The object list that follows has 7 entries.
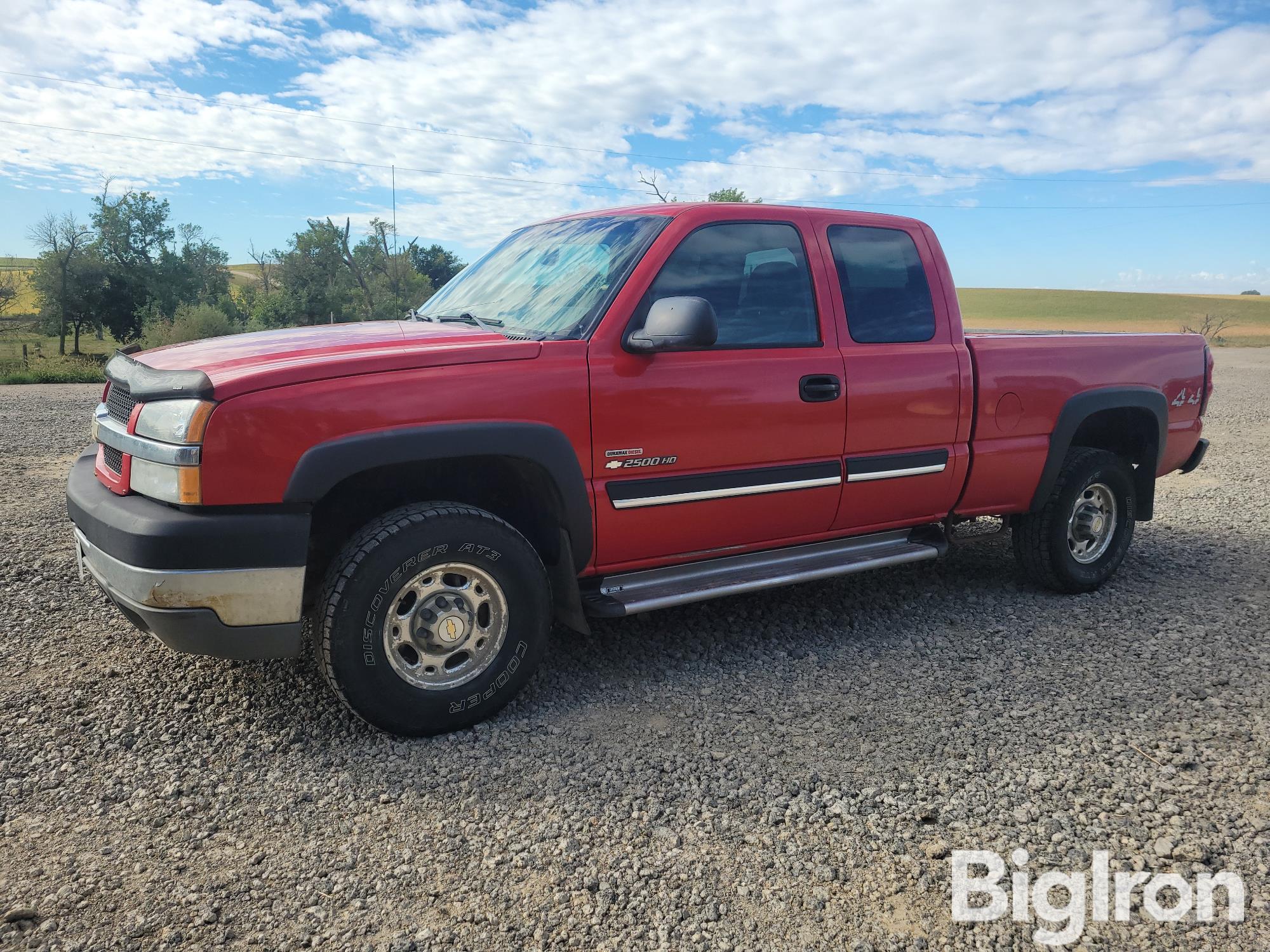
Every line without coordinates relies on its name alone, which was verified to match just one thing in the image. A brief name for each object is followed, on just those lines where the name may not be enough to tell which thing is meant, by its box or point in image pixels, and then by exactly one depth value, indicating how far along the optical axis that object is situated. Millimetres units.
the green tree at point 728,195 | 60781
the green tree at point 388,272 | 53562
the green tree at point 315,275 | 53688
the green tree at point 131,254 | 49219
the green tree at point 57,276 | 46312
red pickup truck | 2893
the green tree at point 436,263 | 73831
